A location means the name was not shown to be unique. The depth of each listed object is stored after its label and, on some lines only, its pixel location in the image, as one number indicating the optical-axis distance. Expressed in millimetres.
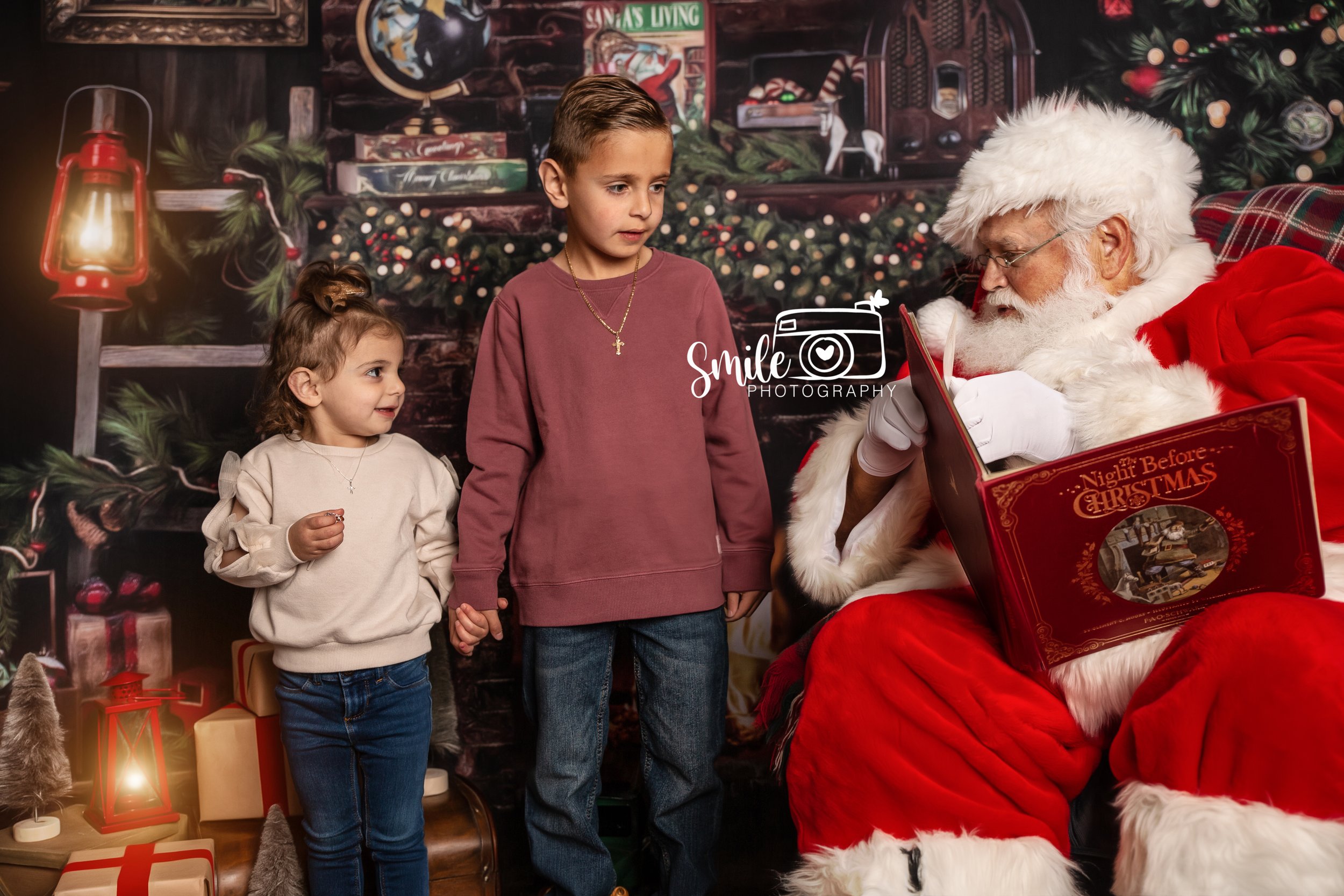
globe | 2480
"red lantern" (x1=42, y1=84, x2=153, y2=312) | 2453
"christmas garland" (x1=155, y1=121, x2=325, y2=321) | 2477
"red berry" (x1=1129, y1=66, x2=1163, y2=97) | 2410
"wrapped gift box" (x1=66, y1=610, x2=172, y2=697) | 2443
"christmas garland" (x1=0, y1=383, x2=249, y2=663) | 2459
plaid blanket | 1960
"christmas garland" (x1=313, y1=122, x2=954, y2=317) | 2445
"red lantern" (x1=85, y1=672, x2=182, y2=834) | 2127
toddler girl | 1841
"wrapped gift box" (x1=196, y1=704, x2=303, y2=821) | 2096
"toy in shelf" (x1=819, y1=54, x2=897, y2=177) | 2441
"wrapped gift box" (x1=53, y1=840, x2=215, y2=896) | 1832
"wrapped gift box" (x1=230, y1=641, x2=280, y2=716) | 2117
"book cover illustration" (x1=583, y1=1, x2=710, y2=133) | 2461
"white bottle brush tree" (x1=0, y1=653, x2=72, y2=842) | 2188
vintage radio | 2420
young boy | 1855
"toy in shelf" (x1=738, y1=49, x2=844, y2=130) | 2445
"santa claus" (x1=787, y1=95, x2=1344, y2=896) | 1146
